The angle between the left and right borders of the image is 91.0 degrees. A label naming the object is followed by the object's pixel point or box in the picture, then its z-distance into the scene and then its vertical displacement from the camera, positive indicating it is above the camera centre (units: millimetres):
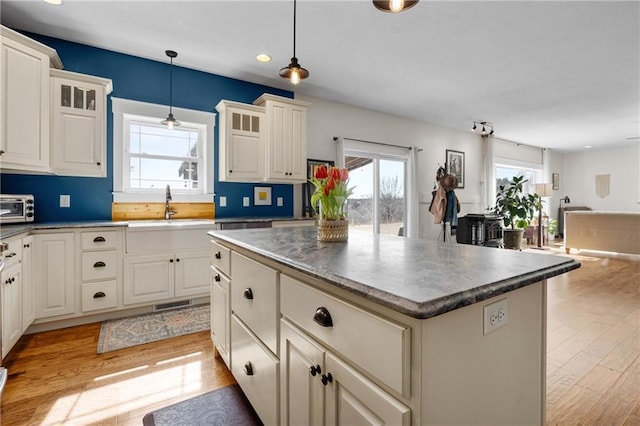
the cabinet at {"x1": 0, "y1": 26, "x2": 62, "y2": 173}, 2391 +842
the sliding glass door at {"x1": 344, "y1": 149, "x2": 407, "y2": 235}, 5371 +333
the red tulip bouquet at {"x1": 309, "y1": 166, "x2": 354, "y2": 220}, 1549 +103
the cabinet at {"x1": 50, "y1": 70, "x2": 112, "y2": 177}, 2801 +791
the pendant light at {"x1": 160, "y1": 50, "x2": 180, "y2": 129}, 3295 +956
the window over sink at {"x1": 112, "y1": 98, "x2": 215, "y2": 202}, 3377 +659
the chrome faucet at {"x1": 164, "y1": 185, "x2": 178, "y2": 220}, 3529 +9
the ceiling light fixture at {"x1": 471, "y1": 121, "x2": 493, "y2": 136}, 6020 +1704
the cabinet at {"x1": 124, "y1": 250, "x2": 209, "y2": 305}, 2957 -652
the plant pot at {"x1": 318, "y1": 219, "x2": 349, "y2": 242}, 1626 -102
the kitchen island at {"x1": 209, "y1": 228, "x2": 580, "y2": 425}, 731 -351
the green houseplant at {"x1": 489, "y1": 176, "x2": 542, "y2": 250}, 6453 +5
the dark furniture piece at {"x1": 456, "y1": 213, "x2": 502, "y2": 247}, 5441 -328
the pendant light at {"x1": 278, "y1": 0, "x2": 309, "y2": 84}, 2109 +935
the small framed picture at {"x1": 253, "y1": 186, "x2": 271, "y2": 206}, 4207 +199
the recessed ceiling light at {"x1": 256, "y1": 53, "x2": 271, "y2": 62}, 3338 +1649
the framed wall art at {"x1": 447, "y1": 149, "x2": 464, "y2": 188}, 6527 +986
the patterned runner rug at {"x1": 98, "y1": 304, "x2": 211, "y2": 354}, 2504 -1036
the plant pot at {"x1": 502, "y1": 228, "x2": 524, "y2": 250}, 6414 -544
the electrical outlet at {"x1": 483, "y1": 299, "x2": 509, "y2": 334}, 861 -294
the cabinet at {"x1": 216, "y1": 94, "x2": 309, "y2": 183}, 3732 +865
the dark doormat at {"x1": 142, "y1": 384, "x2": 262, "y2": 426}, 1604 -1078
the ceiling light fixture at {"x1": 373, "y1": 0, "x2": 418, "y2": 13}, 1421 +942
